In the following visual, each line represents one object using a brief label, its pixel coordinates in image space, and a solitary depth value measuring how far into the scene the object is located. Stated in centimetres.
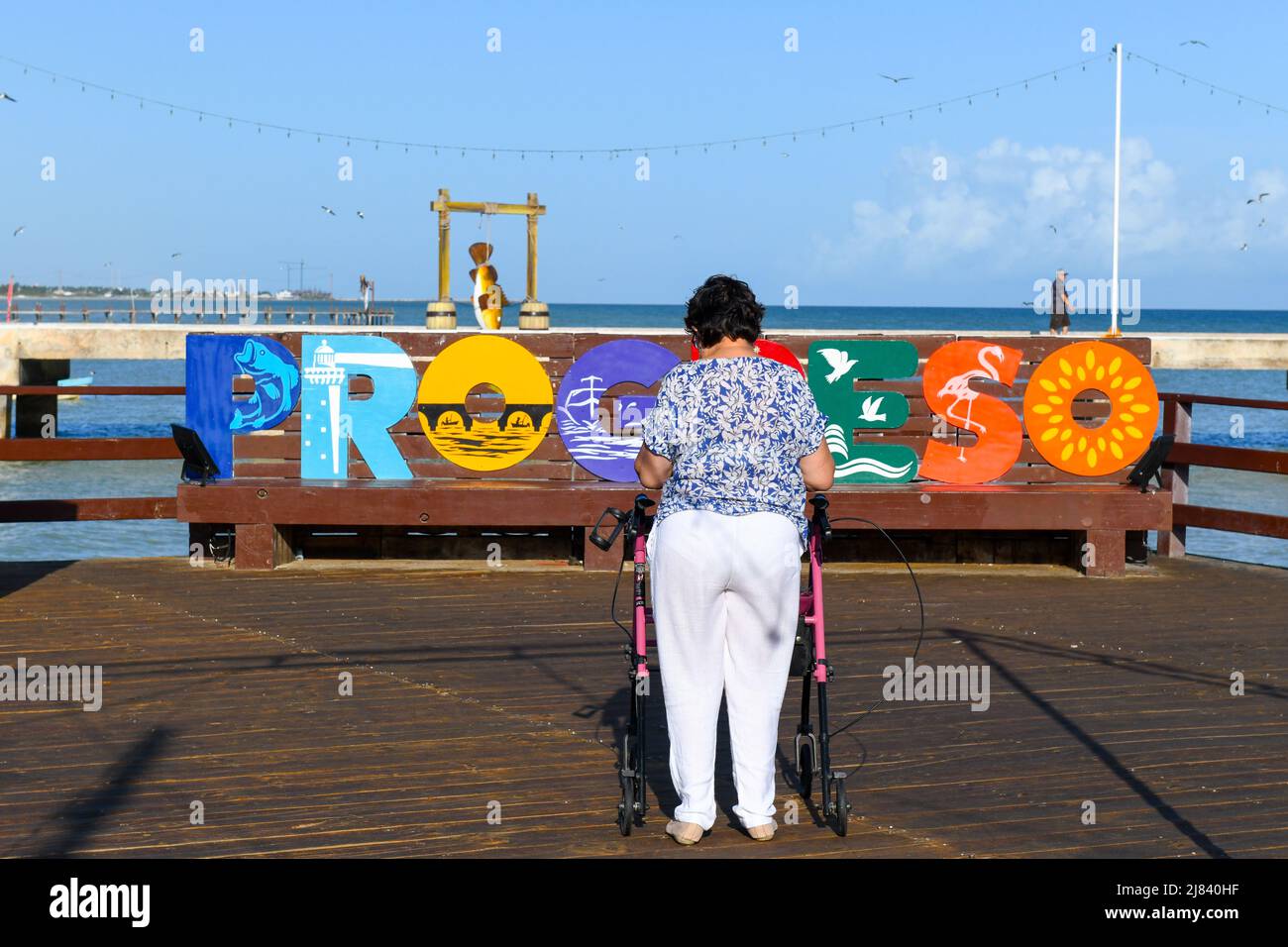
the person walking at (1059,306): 3544
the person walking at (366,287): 7875
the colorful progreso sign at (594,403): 1052
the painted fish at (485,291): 3169
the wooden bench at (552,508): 995
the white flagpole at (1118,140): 3450
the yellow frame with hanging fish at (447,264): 3106
